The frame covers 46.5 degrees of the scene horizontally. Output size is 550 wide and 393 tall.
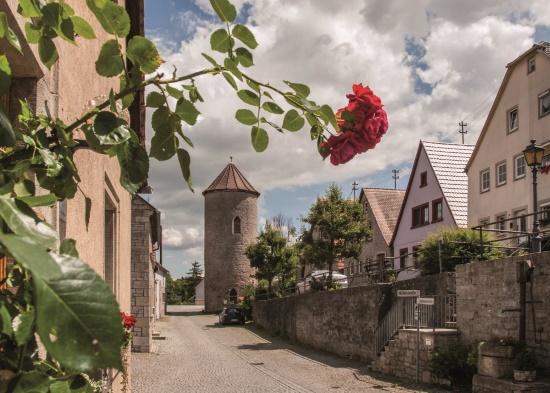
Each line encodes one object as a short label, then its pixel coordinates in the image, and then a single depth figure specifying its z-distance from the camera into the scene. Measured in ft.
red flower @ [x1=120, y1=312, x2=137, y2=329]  24.59
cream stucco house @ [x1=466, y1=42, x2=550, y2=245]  73.92
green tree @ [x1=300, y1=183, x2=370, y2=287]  88.33
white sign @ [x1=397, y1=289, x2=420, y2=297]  47.14
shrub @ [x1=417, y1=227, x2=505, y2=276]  56.75
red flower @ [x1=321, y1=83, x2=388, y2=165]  5.87
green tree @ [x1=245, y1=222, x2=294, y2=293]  129.08
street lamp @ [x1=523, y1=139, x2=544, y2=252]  43.98
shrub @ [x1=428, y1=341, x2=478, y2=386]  42.56
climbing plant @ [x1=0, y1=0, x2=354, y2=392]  2.36
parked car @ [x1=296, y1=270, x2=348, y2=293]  80.17
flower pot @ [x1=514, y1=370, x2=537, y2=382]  35.68
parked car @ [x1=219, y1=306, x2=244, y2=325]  118.93
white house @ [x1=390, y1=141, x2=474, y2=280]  97.04
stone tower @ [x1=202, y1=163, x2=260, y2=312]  168.76
